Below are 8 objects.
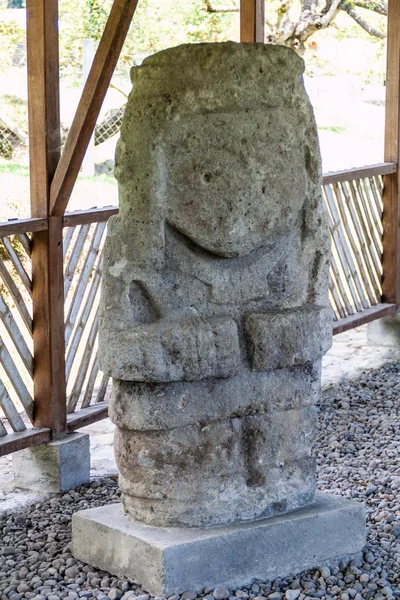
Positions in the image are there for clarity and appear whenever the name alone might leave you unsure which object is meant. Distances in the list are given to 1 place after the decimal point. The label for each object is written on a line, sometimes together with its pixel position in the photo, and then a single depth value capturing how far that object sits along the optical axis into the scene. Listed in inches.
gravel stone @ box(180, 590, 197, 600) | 142.7
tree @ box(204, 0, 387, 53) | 473.7
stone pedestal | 143.9
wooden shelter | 195.6
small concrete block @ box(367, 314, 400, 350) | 330.3
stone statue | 144.0
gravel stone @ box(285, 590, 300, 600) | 145.7
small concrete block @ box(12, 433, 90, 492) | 207.0
